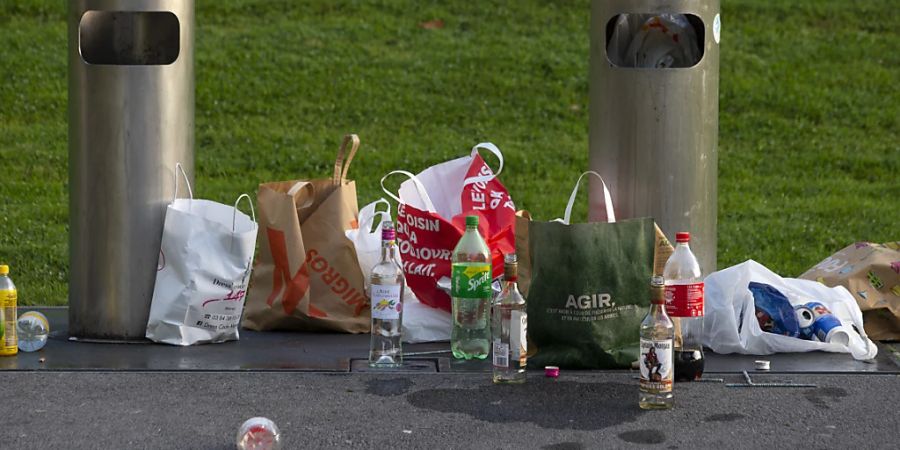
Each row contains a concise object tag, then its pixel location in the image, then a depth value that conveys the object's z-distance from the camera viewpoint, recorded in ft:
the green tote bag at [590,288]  29.27
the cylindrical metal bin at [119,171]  31.81
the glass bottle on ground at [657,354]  26.30
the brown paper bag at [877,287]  32.89
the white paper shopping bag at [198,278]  31.32
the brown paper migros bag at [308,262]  32.68
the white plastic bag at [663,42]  33.78
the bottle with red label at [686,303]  28.32
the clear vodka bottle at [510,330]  28.45
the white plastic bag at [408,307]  32.76
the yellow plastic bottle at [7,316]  30.30
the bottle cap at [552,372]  29.07
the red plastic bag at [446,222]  32.65
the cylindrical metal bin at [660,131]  32.50
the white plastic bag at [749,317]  31.24
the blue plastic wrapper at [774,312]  31.86
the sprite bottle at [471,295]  30.09
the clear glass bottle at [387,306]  29.73
